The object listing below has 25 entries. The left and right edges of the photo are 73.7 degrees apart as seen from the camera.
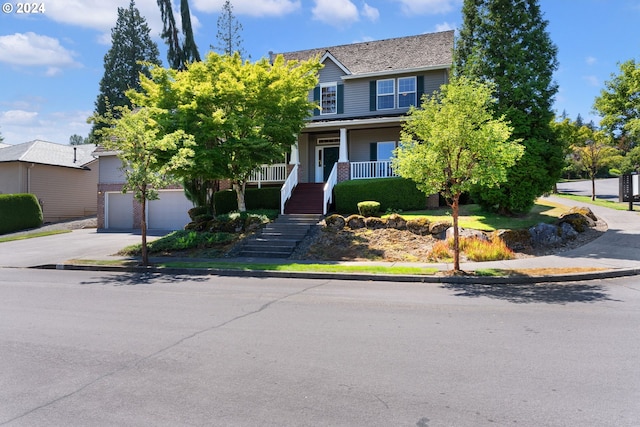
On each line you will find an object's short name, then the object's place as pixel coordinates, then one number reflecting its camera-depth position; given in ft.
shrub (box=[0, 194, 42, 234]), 86.07
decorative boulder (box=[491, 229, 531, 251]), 45.96
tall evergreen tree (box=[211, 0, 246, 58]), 130.72
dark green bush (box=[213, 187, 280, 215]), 69.62
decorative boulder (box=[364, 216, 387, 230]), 54.44
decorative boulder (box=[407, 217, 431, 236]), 51.39
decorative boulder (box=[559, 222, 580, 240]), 48.14
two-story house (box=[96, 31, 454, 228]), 69.92
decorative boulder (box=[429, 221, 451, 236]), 50.31
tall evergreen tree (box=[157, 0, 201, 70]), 105.70
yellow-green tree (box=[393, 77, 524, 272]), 34.94
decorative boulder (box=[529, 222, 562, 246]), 47.01
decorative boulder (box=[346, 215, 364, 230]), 55.26
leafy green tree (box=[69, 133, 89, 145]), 379.59
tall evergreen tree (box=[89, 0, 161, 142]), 169.89
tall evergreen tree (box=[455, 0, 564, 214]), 52.60
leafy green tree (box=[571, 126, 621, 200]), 98.94
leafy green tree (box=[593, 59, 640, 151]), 70.28
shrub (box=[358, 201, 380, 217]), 57.11
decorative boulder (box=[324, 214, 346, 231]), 55.57
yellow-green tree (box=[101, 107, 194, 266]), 44.65
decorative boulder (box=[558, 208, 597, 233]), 50.11
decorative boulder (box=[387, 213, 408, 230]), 53.11
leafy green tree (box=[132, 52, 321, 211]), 53.93
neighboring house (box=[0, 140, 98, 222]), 96.43
